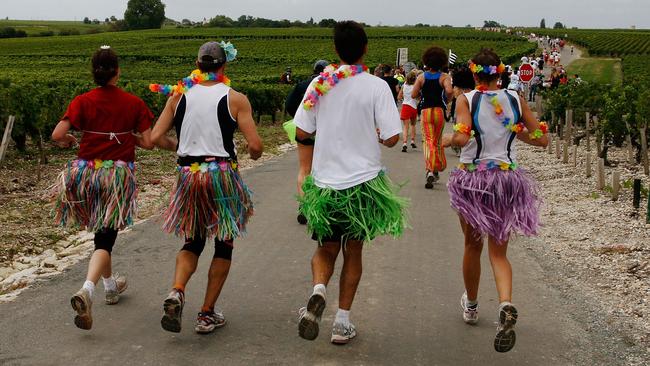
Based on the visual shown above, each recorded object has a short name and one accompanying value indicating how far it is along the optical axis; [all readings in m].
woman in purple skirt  5.29
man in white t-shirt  5.03
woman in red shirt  5.48
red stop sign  27.35
